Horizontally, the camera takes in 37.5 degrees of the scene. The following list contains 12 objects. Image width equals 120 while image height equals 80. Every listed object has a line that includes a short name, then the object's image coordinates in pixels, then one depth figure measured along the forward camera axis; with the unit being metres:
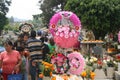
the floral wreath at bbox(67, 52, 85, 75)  4.51
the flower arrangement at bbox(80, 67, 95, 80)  4.60
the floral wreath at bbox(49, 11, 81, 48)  4.55
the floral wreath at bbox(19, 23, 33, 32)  6.76
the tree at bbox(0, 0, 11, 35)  27.37
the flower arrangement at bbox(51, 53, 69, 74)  4.48
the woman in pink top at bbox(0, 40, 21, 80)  4.03
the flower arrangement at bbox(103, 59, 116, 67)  6.57
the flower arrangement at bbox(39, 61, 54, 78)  4.48
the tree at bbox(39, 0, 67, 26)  23.77
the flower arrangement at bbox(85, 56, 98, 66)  6.47
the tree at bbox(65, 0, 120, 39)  14.49
